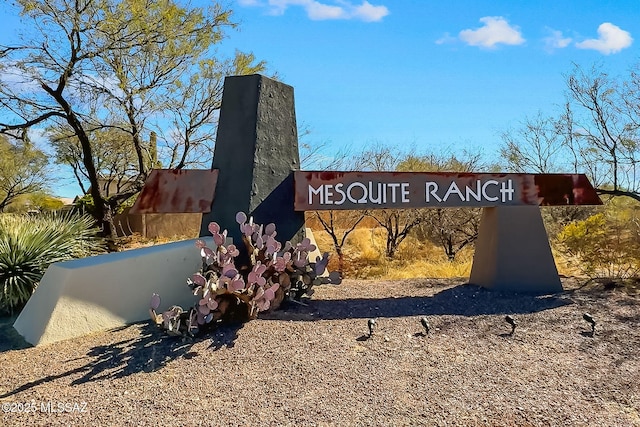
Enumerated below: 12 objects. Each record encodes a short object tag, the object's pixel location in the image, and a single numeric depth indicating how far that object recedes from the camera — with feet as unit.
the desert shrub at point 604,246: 26.07
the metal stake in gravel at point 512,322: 17.42
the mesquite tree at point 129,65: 40.16
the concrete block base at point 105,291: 16.94
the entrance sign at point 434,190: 21.44
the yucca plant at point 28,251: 21.43
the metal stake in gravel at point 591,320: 17.47
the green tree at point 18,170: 70.95
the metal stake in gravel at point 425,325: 17.07
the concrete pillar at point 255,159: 20.63
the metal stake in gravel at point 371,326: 16.75
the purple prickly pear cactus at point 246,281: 15.67
